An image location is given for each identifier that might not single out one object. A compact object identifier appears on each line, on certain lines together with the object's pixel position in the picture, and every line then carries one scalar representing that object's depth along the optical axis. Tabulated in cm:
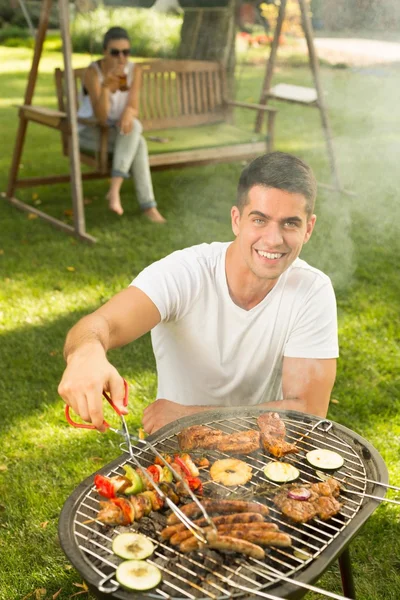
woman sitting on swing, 693
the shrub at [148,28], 1108
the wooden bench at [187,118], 725
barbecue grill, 176
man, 274
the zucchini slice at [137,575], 171
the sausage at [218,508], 199
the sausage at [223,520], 192
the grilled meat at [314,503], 200
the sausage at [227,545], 184
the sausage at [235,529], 189
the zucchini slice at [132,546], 182
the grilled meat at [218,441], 228
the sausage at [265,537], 188
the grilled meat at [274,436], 227
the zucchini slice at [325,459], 220
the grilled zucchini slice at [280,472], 216
